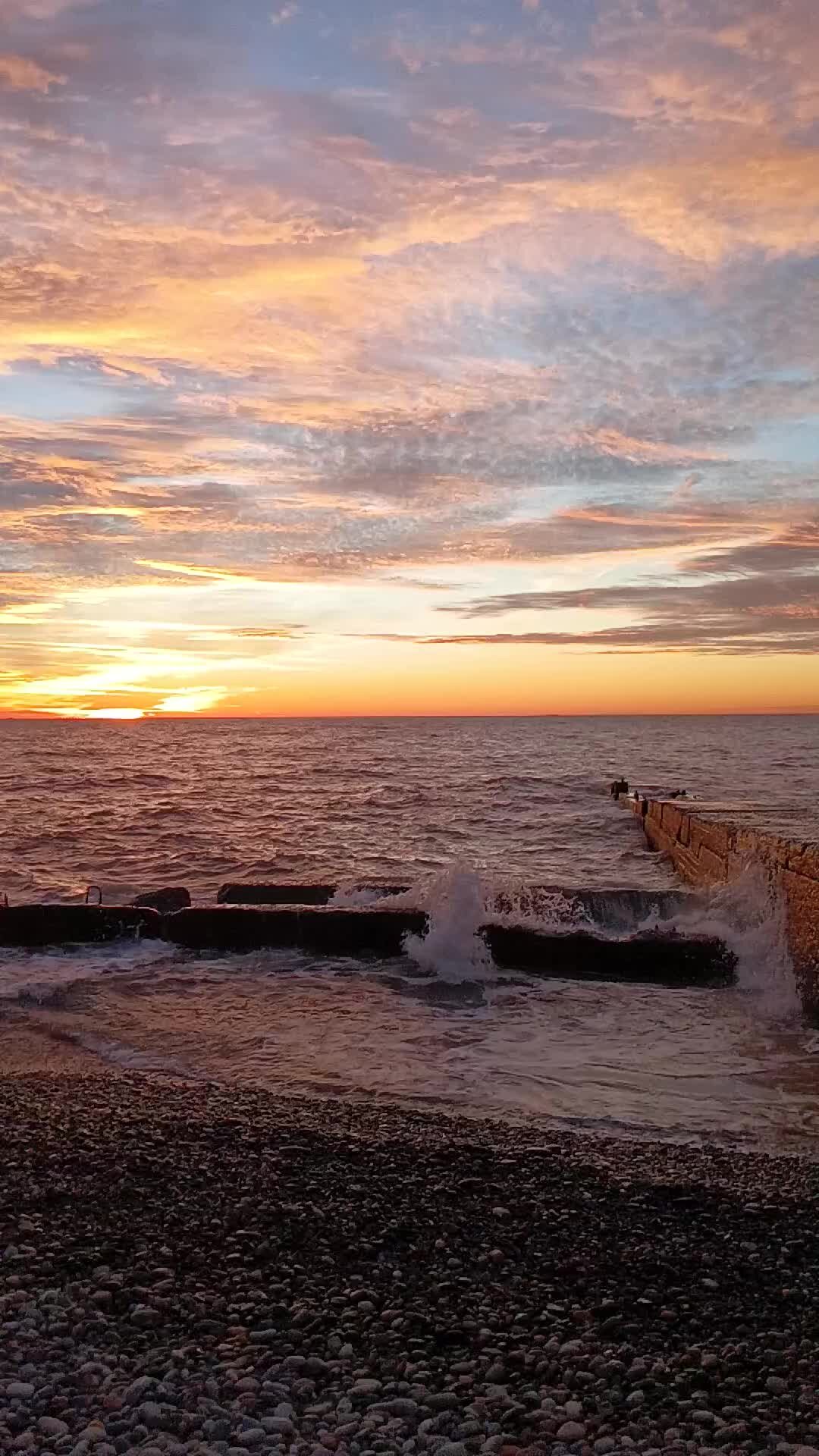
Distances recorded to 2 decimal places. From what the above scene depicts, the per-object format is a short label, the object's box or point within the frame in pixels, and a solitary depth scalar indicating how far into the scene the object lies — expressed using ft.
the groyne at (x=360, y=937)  43.80
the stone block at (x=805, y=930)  37.96
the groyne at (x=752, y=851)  39.24
